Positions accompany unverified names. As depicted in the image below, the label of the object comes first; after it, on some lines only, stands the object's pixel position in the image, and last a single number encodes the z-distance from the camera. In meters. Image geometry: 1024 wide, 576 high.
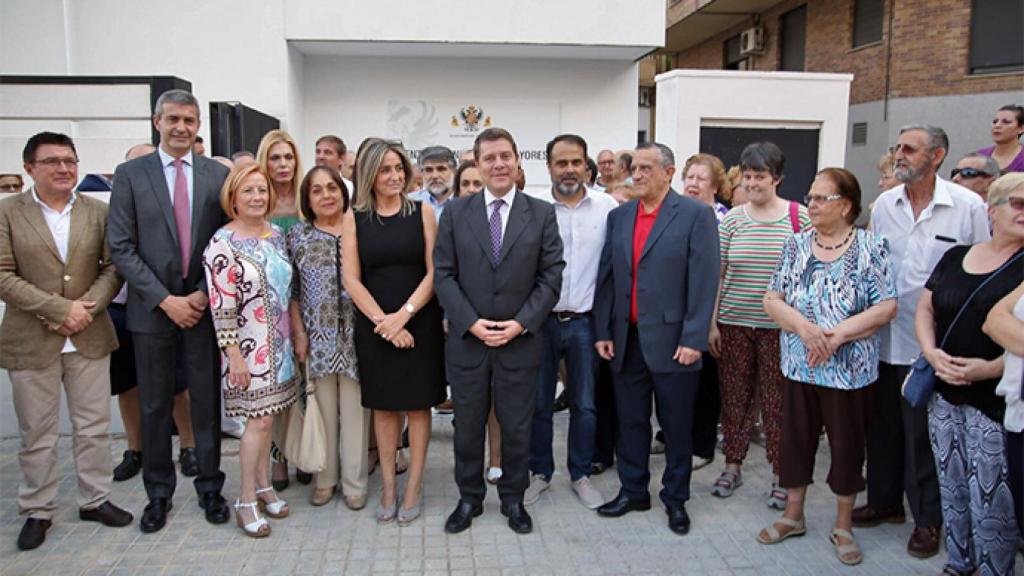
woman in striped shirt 4.54
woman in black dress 4.13
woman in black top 3.29
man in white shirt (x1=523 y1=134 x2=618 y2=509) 4.47
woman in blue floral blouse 3.76
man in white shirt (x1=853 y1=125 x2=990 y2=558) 3.94
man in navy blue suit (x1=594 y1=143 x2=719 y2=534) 4.10
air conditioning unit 21.20
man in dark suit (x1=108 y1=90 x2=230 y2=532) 4.05
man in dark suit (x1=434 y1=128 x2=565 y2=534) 4.00
